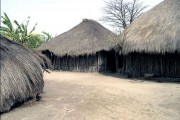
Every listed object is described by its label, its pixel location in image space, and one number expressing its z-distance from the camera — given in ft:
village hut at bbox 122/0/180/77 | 23.93
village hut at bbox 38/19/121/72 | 33.59
